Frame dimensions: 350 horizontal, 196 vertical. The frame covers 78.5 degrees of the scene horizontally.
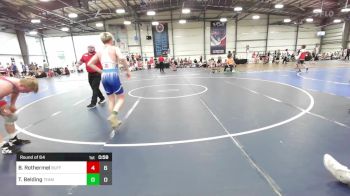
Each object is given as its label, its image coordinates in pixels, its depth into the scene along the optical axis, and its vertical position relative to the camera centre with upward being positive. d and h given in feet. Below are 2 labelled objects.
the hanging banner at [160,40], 95.35 +5.50
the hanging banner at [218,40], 98.00 +4.47
